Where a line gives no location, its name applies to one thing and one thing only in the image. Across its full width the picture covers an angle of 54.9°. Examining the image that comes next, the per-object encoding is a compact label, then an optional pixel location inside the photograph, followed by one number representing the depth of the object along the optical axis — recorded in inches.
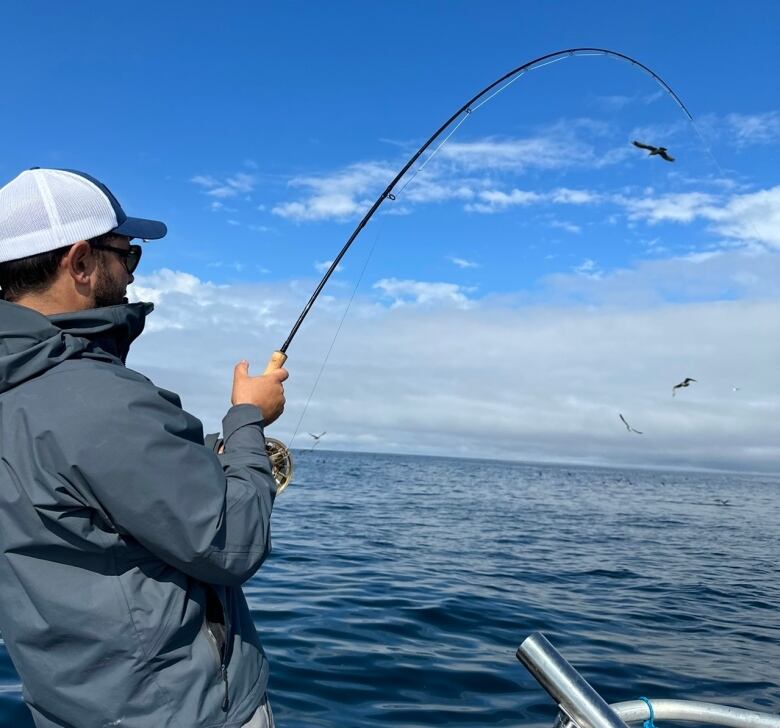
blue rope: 114.3
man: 74.3
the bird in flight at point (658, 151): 392.2
